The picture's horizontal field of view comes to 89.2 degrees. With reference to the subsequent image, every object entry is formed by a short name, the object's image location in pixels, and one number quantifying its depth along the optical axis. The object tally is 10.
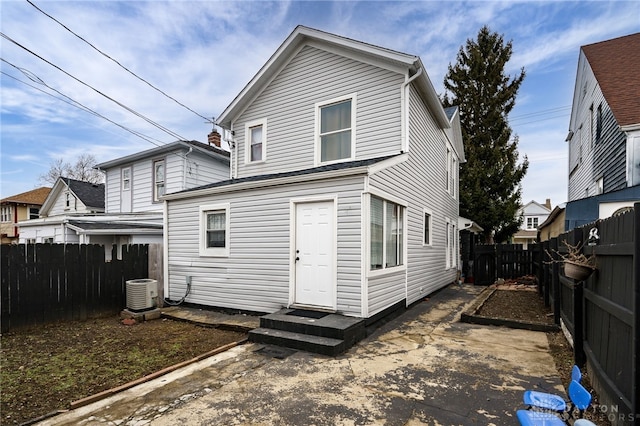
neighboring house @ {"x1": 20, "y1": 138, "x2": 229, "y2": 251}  12.45
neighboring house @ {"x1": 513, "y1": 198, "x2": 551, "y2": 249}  38.93
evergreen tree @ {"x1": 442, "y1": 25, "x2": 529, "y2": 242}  18.92
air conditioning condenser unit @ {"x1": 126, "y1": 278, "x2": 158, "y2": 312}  7.57
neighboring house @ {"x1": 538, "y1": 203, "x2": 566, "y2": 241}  12.08
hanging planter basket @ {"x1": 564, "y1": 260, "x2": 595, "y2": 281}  3.36
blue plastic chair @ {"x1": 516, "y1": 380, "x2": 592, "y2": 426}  2.24
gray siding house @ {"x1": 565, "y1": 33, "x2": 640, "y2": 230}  8.33
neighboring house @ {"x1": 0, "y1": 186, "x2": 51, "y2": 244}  25.11
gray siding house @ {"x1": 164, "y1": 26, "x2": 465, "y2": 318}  6.04
